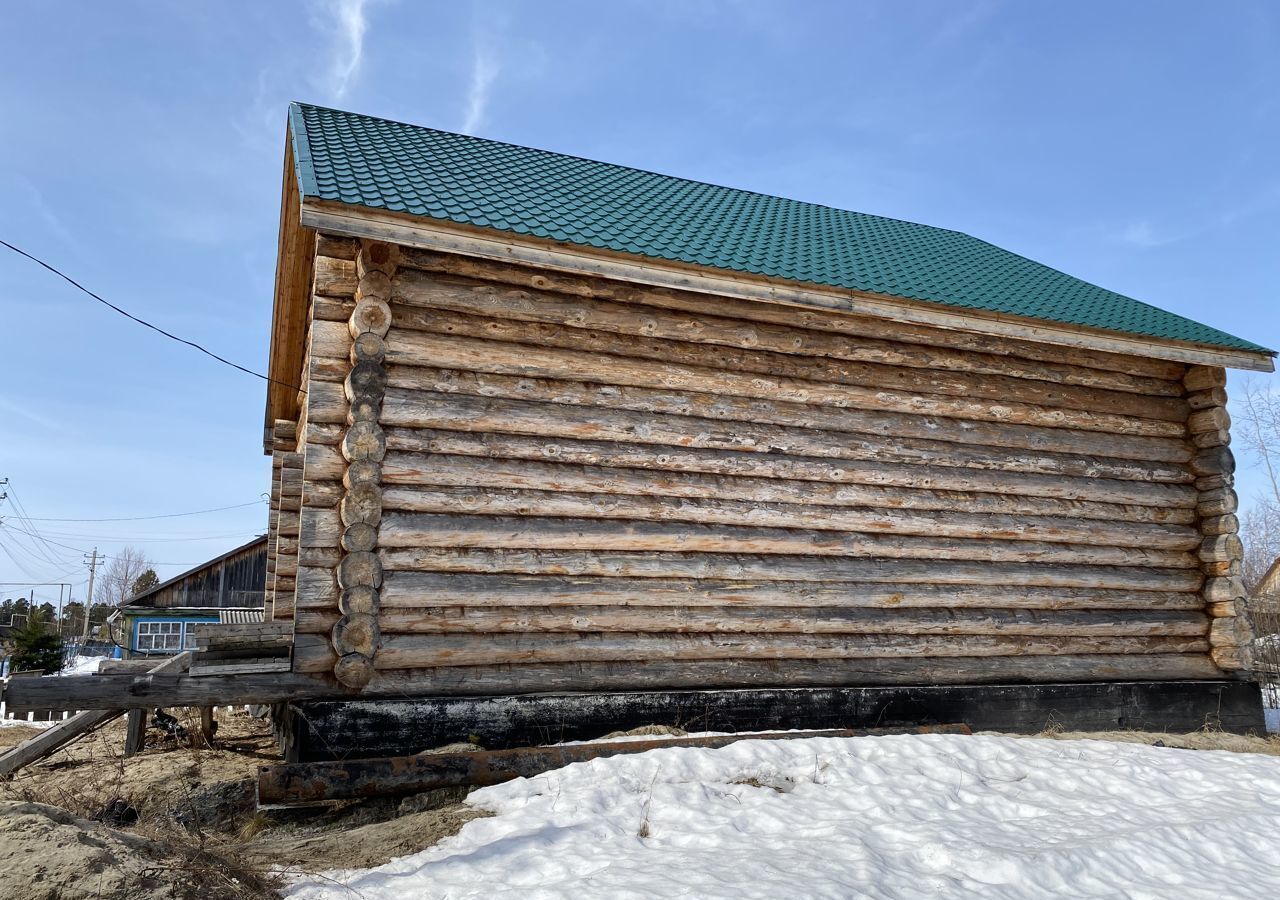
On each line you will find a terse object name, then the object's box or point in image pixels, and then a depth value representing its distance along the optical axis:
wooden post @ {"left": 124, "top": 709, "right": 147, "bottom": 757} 8.72
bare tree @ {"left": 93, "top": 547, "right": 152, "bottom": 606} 83.62
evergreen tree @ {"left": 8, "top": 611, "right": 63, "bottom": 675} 21.77
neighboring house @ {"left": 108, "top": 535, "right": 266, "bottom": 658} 29.80
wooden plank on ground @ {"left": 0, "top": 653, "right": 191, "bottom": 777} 7.23
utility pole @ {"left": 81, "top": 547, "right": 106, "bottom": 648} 57.85
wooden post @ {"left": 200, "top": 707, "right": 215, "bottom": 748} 9.08
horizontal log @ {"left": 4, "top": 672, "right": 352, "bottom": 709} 5.58
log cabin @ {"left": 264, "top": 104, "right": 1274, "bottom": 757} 6.71
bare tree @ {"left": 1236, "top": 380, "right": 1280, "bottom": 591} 32.79
